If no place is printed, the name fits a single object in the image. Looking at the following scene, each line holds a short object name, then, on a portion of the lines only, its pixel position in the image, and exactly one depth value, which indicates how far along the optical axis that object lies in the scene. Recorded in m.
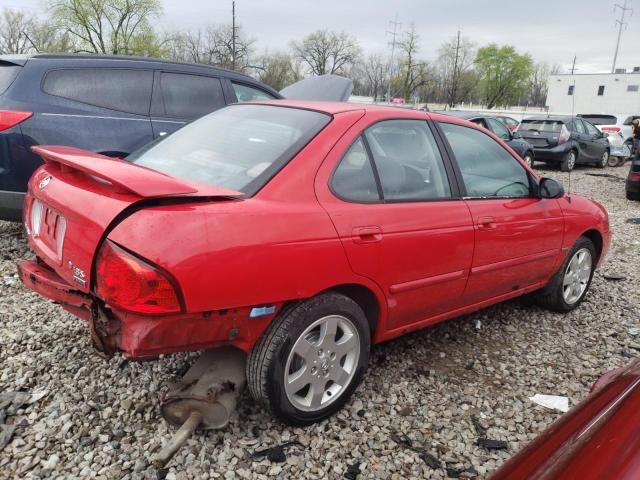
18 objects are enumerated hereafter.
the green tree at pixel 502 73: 69.88
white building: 57.22
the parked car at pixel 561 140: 14.09
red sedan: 1.99
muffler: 2.29
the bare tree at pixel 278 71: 50.38
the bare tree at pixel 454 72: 68.25
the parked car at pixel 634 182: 9.70
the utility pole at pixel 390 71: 62.41
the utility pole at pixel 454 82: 66.94
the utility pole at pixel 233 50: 37.98
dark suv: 4.29
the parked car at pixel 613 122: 19.55
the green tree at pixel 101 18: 43.09
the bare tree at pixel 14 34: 49.19
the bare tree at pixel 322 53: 62.38
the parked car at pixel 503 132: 12.37
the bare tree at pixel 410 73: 62.62
